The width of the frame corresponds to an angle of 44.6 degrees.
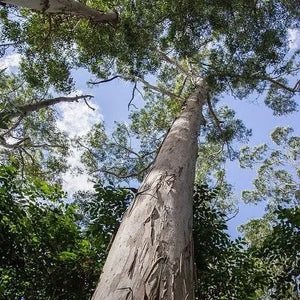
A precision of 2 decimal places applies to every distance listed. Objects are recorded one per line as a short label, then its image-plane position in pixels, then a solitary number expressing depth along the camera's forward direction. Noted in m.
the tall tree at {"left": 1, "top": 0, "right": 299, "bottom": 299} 8.33
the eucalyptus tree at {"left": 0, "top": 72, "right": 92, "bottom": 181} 10.79
